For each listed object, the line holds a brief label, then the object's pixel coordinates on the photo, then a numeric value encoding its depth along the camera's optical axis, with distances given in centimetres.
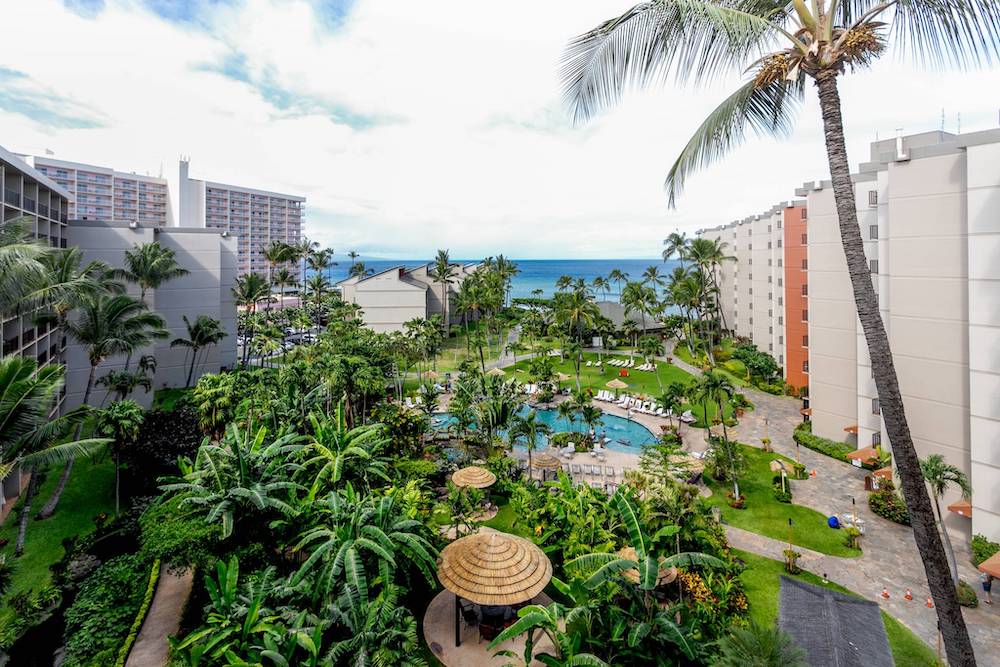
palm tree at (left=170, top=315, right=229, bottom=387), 3434
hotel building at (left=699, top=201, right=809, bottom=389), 3569
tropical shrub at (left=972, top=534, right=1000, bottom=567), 1622
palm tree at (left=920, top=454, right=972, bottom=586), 1518
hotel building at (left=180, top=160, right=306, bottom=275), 8944
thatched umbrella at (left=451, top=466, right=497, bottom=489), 1942
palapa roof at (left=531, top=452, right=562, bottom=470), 2387
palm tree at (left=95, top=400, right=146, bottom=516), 1919
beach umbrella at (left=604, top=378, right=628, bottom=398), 3762
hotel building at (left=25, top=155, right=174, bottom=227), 7794
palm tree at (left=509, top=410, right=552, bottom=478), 2319
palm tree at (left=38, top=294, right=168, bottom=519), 2283
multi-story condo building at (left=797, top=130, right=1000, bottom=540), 1650
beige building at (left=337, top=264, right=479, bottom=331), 5553
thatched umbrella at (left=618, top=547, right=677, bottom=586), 1306
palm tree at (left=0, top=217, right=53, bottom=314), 1380
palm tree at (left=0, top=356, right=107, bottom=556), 1359
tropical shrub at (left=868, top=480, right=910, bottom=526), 1889
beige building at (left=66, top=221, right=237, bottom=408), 3170
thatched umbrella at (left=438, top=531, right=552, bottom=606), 1219
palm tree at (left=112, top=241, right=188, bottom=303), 3019
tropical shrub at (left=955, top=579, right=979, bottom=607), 1422
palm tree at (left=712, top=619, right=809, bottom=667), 850
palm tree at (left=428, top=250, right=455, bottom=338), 6006
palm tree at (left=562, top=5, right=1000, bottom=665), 627
